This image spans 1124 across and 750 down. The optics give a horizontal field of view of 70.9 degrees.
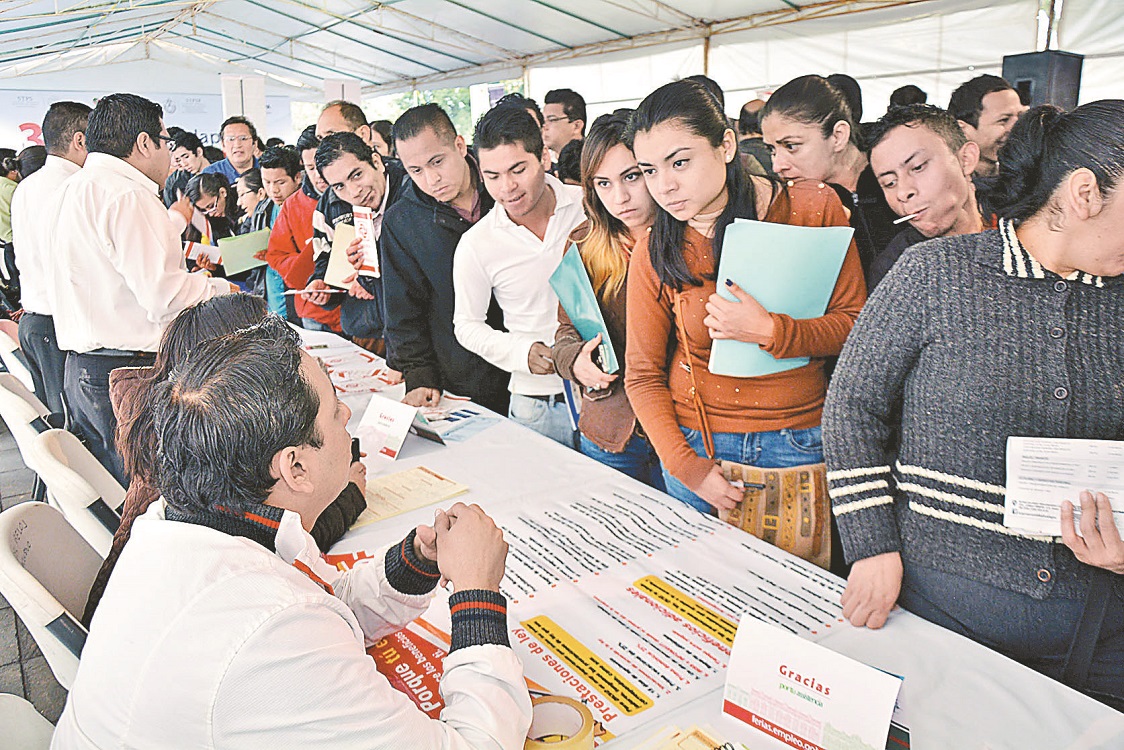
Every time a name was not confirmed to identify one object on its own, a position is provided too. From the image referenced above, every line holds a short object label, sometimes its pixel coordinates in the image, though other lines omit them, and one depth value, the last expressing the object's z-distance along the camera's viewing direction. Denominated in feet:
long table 3.10
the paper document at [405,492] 5.32
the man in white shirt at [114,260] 7.86
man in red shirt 11.80
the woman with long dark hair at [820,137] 6.91
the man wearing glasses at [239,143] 17.01
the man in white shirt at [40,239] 9.72
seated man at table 2.38
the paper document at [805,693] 2.67
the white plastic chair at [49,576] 3.59
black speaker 11.89
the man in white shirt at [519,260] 6.95
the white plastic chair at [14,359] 9.07
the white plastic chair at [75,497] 5.10
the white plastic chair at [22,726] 3.20
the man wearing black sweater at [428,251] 7.75
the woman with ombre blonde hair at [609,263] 5.82
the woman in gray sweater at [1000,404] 3.31
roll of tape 2.84
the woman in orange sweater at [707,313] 4.85
